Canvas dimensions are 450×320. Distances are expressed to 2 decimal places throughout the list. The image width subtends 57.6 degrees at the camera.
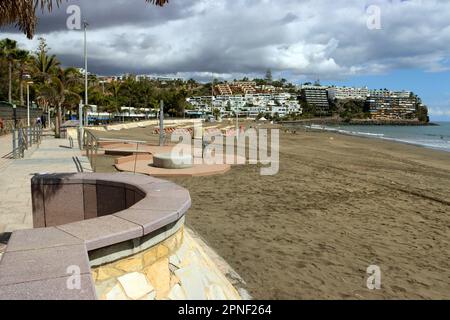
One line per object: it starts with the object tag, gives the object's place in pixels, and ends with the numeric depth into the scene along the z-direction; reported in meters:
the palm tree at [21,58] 46.12
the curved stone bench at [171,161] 12.30
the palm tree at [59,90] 25.38
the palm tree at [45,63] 38.09
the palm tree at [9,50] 45.33
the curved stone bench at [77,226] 2.24
